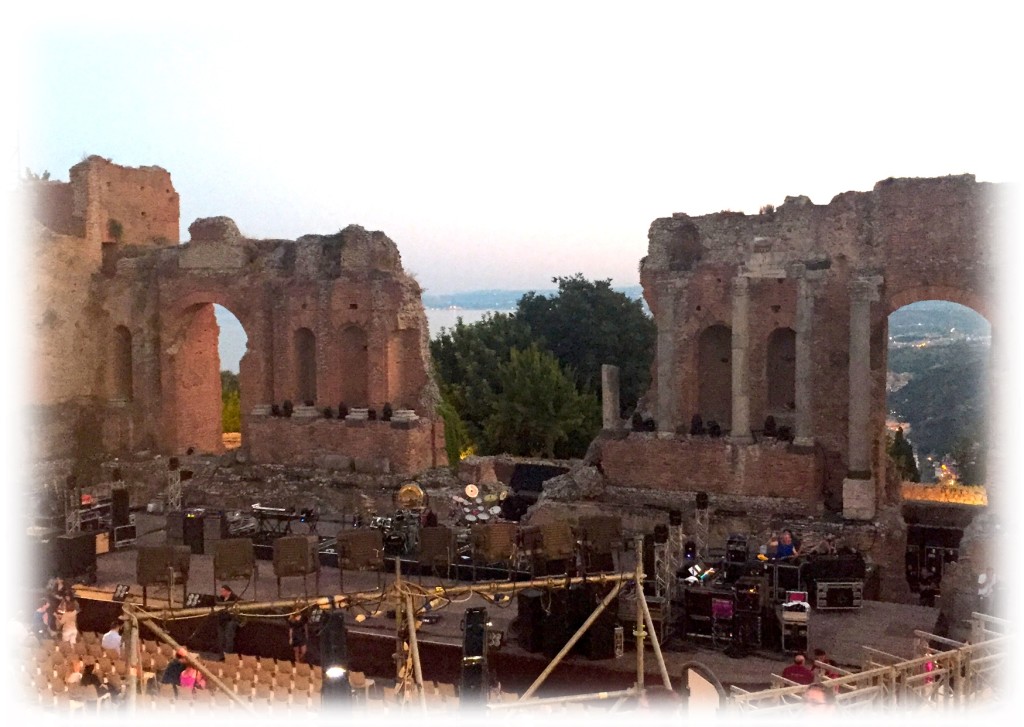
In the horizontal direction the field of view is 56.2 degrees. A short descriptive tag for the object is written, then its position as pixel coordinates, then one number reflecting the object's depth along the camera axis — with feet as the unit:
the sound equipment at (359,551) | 53.88
